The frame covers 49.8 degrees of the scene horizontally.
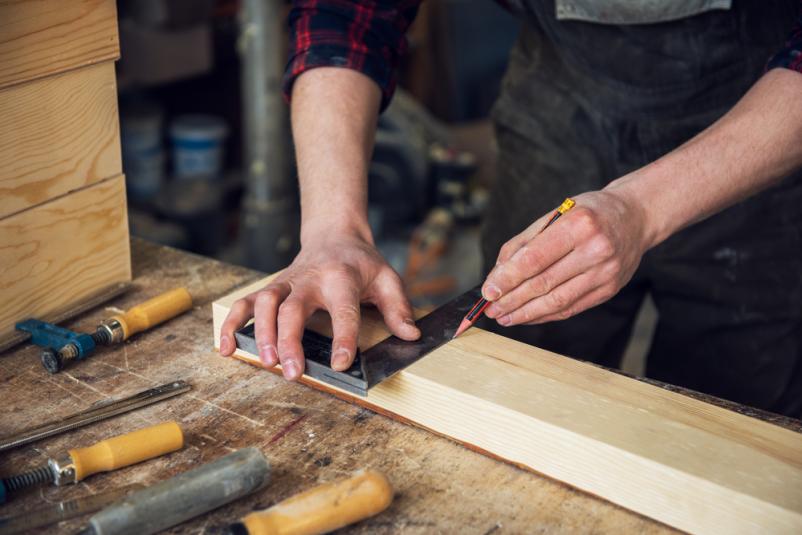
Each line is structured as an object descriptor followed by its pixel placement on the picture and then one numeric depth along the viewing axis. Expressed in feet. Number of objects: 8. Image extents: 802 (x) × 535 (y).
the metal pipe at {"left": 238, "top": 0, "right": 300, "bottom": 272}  10.19
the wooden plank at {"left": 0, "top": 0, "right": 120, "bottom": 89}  4.05
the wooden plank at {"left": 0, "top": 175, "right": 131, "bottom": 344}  4.40
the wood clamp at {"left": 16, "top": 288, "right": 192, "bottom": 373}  4.20
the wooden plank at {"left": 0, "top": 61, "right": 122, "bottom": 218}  4.23
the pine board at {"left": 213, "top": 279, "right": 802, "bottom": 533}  3.28
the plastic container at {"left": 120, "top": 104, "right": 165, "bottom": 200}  10.88
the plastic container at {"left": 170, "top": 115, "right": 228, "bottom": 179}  11.78
